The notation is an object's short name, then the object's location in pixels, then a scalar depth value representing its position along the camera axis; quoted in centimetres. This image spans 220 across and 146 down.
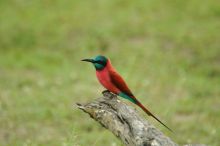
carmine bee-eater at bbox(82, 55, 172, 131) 1202
